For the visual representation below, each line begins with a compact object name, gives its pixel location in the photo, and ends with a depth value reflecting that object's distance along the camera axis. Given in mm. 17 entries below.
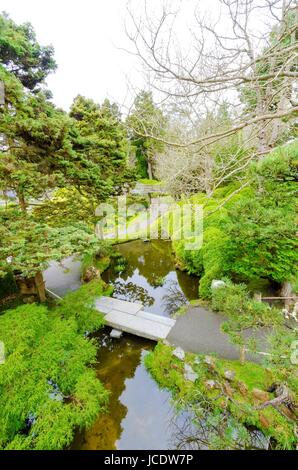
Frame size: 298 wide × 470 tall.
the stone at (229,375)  4176
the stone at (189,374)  4371
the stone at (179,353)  4721
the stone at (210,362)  4328
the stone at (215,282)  6082
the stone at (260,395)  3811
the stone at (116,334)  6197
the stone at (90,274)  8870
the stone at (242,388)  4003
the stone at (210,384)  4168
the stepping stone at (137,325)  5869
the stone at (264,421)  3508
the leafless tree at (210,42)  2168
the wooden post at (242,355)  4476
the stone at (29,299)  6421
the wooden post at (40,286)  6443
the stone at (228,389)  3992
